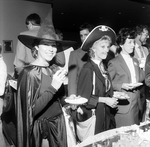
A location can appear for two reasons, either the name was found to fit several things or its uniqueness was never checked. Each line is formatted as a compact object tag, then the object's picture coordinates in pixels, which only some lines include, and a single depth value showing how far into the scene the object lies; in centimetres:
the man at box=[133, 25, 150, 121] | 286
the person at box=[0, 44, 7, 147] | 212
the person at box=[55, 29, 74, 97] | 287
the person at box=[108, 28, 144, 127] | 233
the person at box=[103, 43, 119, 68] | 348
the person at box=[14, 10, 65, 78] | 256
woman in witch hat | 153
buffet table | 138
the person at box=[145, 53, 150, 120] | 236
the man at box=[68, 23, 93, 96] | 253
